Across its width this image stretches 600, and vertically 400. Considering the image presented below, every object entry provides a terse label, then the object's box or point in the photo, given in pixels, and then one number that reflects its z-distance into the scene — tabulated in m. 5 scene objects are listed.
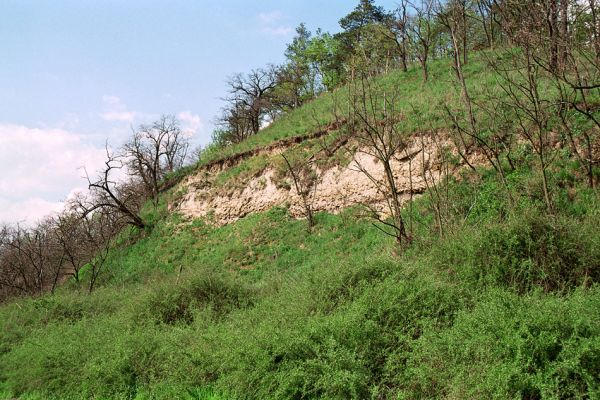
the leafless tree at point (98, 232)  26.08
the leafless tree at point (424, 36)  25.44
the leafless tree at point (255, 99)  36.88
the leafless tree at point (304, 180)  19.45
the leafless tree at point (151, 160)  30.47
